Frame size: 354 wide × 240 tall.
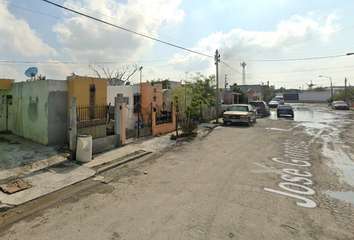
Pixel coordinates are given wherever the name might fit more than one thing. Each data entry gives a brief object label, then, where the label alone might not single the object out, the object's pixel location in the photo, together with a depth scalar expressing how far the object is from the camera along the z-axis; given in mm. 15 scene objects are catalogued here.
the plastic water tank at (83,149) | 6742
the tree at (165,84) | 20236
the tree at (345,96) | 44362
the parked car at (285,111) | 22219
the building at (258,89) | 49853
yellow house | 8102
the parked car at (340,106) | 33406
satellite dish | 10625
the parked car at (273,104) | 39594
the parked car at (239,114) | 15391
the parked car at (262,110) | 22984
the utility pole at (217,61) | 16906
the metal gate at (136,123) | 10289
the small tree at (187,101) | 11344
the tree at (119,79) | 27175
